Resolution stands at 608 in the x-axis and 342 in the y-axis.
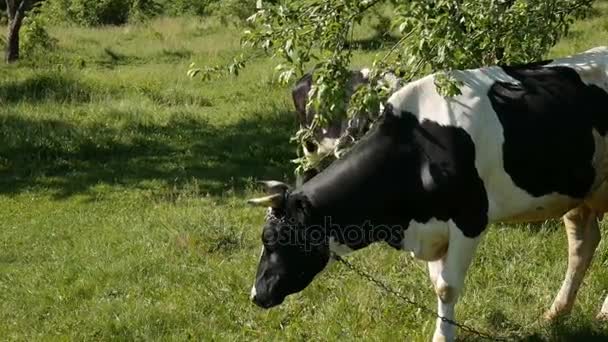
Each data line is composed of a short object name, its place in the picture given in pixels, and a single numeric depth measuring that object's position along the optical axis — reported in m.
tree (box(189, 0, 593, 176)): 8.92
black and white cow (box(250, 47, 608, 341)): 9.11
